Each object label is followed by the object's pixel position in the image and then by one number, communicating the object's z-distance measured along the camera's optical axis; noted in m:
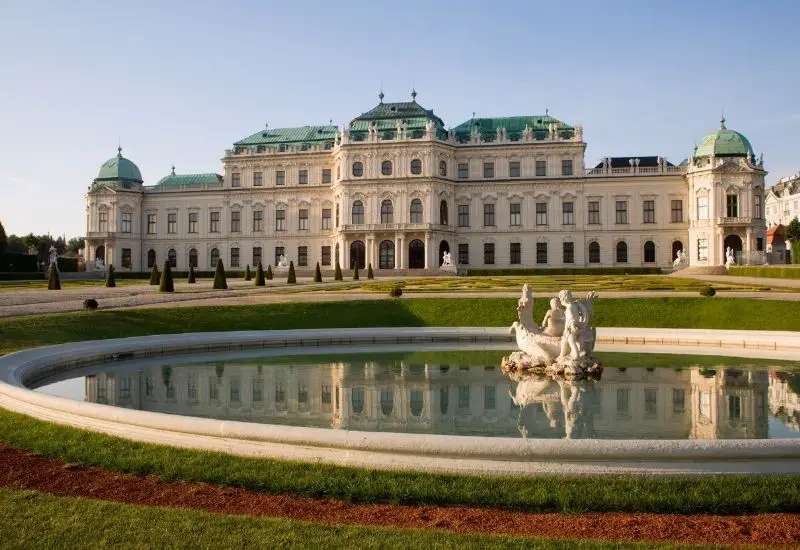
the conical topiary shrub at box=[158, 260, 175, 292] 36.00
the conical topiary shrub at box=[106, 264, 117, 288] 43.47
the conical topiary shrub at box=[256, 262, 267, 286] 43.00
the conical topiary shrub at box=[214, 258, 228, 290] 39.38
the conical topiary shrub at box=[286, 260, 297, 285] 45.84
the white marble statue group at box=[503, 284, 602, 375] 14.69
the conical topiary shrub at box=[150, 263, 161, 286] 45.62
